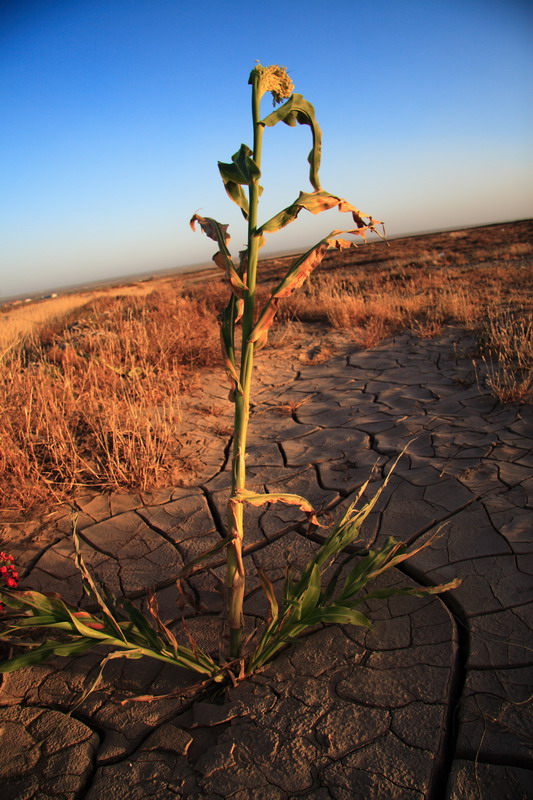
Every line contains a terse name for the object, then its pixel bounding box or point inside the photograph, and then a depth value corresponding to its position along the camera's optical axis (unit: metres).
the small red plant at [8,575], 1.85
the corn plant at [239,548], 1.26
